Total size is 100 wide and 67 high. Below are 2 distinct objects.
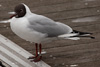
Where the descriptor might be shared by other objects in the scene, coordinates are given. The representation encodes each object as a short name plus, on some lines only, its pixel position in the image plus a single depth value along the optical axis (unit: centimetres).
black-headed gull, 966
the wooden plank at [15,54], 1030
